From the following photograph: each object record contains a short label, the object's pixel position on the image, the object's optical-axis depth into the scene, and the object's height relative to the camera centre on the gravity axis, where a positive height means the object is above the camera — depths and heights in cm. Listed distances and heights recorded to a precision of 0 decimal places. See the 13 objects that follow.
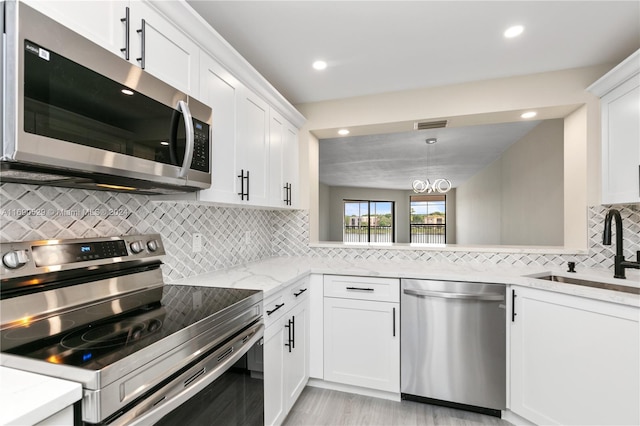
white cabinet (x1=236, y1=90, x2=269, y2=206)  192 +44
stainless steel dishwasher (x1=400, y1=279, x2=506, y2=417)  195 -89
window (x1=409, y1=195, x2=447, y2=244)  1138 -22
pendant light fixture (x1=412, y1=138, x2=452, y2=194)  538 +50
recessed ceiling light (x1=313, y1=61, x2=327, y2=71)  226 +115
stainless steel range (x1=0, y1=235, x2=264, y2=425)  76 -38
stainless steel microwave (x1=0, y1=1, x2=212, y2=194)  77 +31
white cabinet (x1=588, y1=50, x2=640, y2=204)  185 +56
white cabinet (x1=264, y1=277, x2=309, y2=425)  161 -85
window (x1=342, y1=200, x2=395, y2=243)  1116 -34
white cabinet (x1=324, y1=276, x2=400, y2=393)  214 -88
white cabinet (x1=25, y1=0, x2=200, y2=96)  97 +69
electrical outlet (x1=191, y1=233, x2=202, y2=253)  190 -20
